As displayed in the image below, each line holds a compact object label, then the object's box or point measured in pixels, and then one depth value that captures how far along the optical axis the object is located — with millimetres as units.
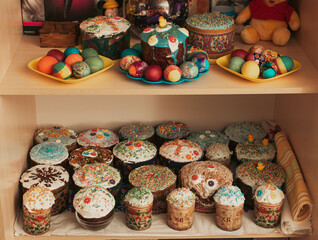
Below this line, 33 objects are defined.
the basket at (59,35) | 1567
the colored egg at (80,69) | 1366
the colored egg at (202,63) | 1415
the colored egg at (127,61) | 1413
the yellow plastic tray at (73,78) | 1362
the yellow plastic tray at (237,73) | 1385
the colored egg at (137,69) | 1378
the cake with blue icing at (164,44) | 1380
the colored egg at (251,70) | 1387
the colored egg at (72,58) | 1403
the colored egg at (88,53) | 1438
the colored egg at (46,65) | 1390
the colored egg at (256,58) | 1424
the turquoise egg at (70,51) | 1448
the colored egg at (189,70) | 1372
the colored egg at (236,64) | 1427
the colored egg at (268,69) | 1383
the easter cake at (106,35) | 1490
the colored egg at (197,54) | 1438
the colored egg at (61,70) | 1356
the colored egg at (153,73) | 1363
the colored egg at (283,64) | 1419
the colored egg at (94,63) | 1403
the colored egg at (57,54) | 1439
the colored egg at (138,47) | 1495
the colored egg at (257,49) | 1499
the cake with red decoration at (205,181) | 1568
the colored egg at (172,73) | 1356
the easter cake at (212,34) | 1503
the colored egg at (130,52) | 1454
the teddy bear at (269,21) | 1607
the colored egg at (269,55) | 1457
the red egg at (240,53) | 1456
